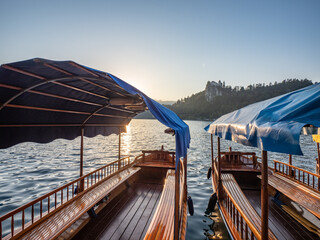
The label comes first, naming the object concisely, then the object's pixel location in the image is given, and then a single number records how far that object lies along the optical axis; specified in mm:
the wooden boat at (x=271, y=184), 2029
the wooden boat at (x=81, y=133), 3111
